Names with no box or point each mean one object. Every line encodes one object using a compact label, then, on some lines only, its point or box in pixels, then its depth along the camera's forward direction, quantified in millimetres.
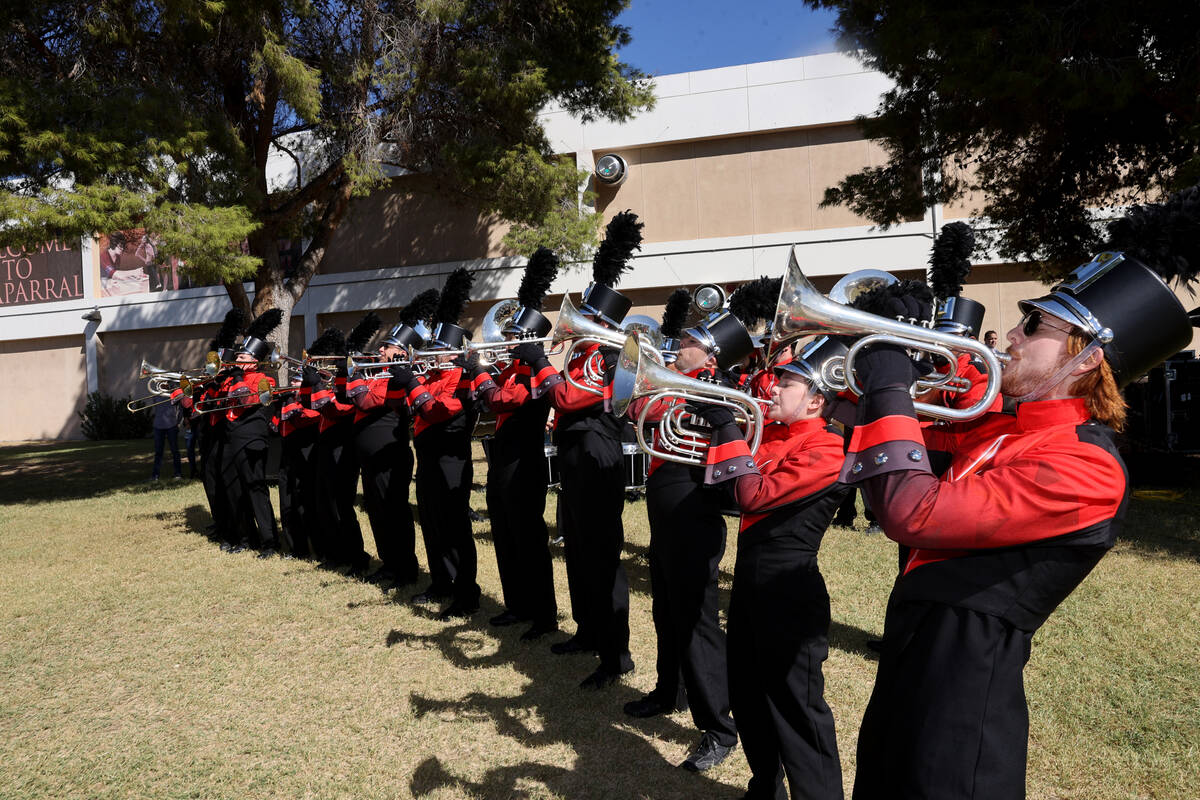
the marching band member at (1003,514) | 1857
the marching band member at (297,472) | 8445
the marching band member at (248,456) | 8703
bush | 23359
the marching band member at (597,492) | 4926
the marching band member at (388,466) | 7164
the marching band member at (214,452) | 9164
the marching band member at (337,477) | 7715
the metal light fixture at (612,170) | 19203
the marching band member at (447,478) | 6410
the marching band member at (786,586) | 3012
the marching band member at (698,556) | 3920
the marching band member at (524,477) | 5730
